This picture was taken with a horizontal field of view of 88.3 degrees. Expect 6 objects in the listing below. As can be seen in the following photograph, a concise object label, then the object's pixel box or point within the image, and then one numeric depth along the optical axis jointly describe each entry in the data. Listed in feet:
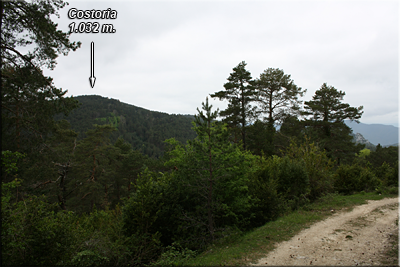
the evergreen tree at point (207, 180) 25.38
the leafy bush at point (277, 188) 32.01
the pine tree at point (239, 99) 72.37
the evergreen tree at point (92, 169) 83.34
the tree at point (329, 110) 78.02
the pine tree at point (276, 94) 75.92
